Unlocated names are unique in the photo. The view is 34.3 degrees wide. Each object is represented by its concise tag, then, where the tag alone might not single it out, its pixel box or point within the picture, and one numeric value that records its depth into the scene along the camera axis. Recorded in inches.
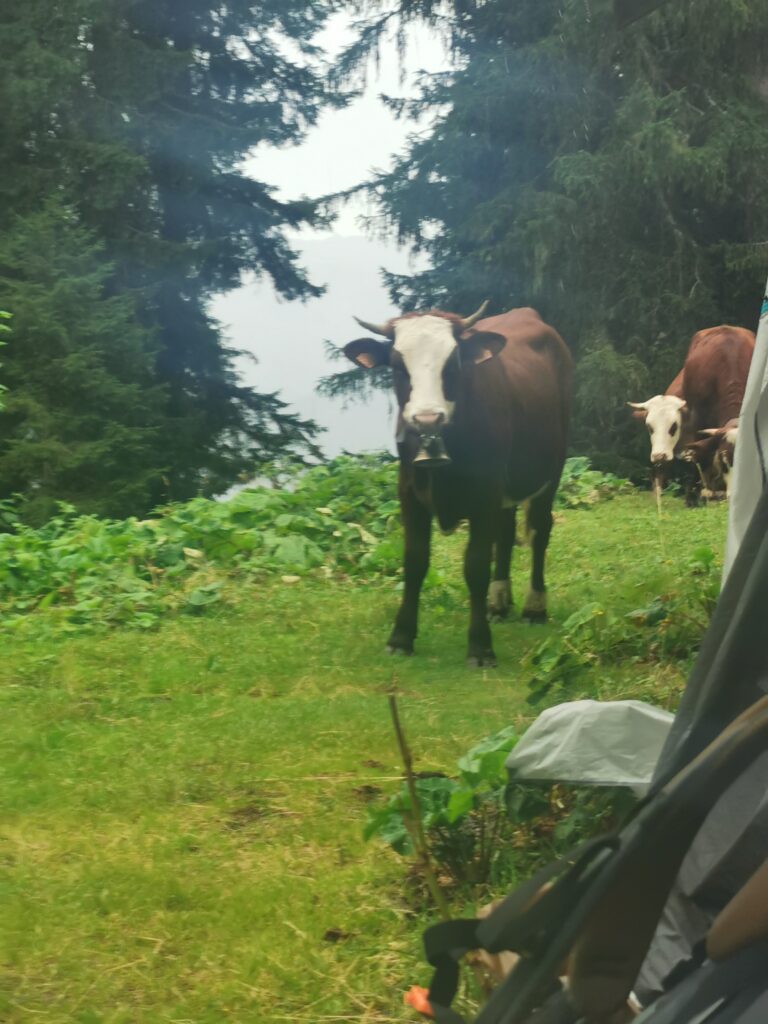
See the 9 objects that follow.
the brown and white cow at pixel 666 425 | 541.9
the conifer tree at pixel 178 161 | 660.1
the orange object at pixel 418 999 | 78.2
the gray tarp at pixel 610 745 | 101.9
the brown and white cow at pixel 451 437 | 229.1
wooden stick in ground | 79.6
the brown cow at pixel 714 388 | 508.7
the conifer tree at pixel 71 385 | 557.6
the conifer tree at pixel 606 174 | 663.1
